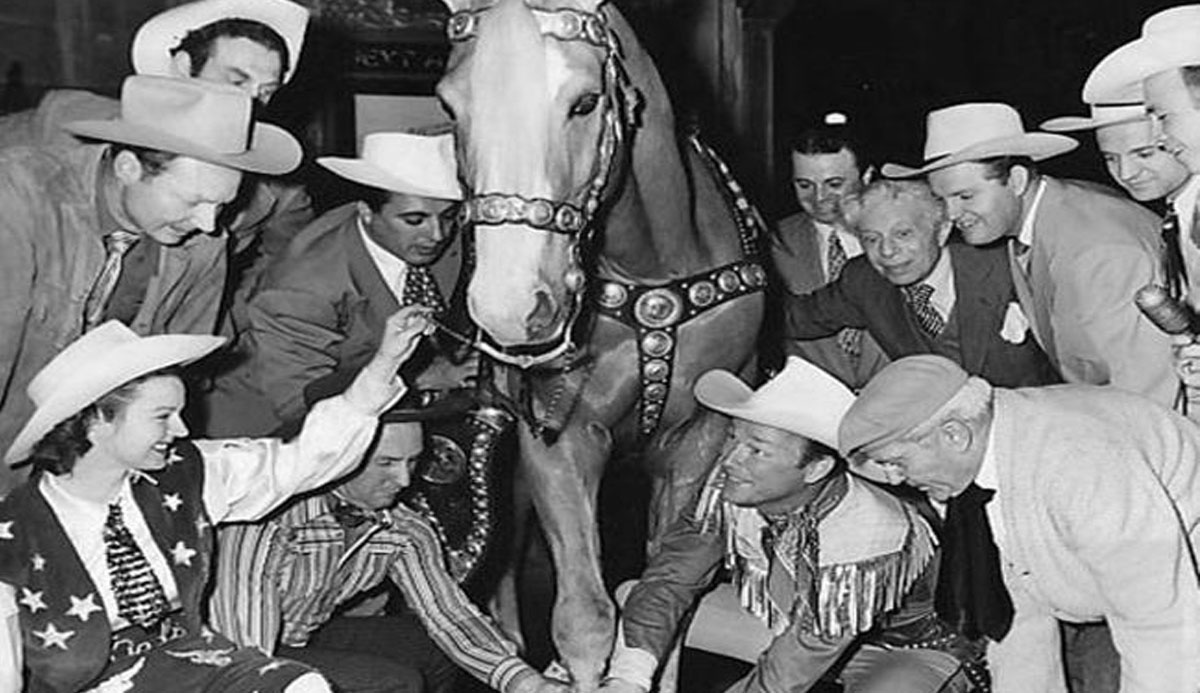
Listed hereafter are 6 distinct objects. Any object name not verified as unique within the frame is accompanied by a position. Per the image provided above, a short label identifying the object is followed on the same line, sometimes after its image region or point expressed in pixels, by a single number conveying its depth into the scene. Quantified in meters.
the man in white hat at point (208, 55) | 3.00
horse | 2.38
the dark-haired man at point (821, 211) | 3.76
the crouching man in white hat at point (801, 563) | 2.79
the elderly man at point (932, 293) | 3.21
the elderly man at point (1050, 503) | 2.42
